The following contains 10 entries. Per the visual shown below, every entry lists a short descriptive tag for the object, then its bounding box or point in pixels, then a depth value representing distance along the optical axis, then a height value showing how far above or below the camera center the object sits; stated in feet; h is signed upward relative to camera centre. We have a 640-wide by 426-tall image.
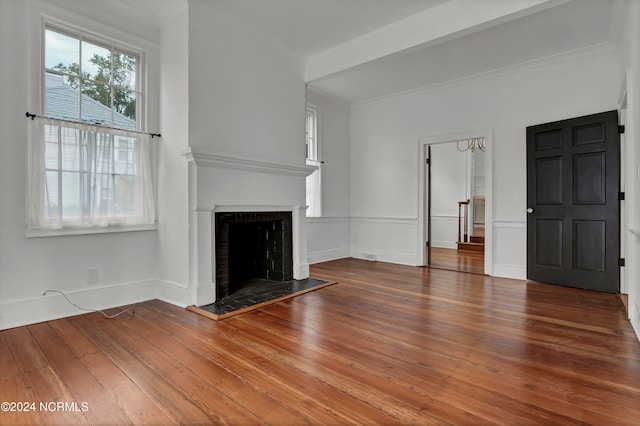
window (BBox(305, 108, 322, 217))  18.25 +2.57
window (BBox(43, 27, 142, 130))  9.29 +3.90
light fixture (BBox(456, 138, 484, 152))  22.99 +4.77
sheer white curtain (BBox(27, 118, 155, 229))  8.86 +1.03
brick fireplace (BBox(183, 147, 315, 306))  10.36 -0.16
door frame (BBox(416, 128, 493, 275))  15.38 +1.23
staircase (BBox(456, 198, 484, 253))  22.94 -1.75
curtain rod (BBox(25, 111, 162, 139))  8.68 +2.54
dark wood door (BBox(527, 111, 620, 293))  12.20 +0.33
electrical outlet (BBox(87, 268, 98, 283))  9.93 -1.87
